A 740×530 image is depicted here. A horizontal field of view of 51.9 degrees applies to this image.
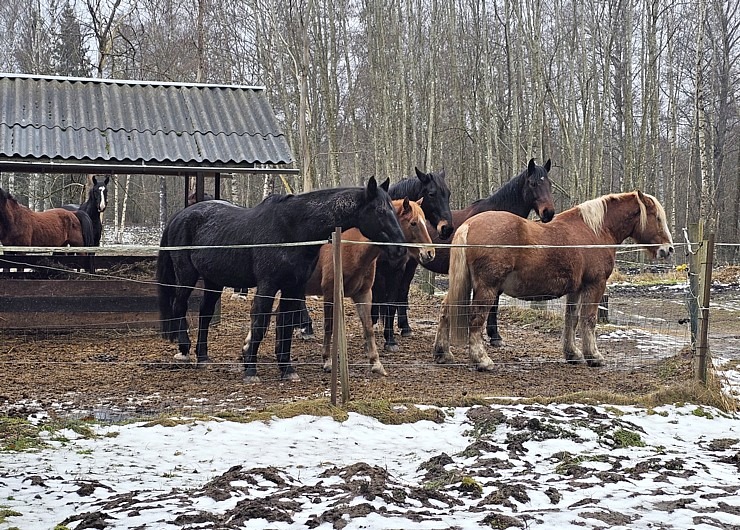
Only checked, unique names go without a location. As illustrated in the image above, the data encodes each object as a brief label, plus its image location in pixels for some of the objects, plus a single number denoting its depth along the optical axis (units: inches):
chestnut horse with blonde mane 287.9
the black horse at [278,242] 268.7
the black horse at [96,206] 529.3
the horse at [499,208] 349.1
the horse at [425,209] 350.6
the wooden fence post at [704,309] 249.9
